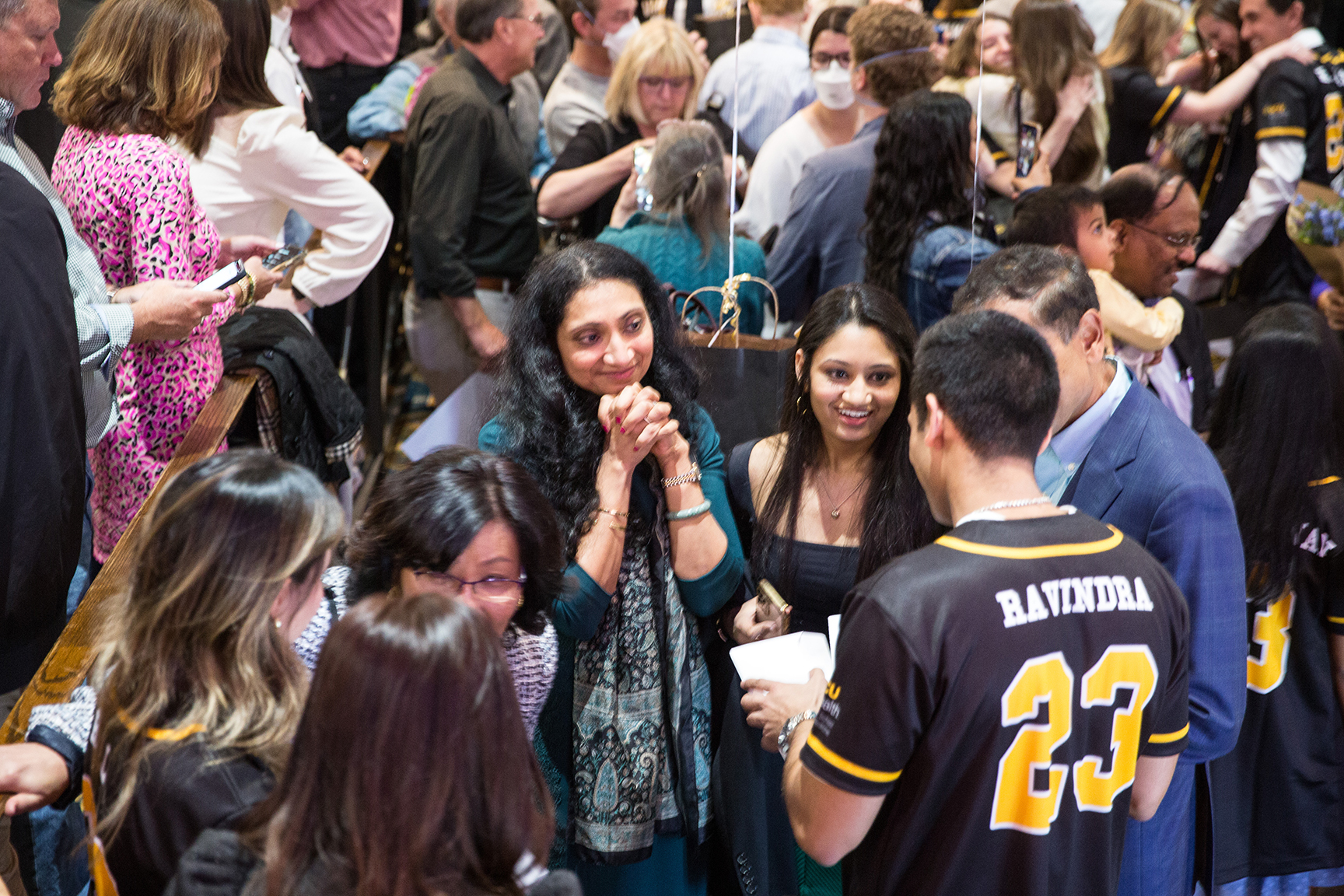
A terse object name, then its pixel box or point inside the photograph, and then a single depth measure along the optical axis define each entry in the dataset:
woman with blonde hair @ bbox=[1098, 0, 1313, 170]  5.51
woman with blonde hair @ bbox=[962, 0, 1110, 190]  4.96
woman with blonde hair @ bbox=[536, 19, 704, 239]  4.73
